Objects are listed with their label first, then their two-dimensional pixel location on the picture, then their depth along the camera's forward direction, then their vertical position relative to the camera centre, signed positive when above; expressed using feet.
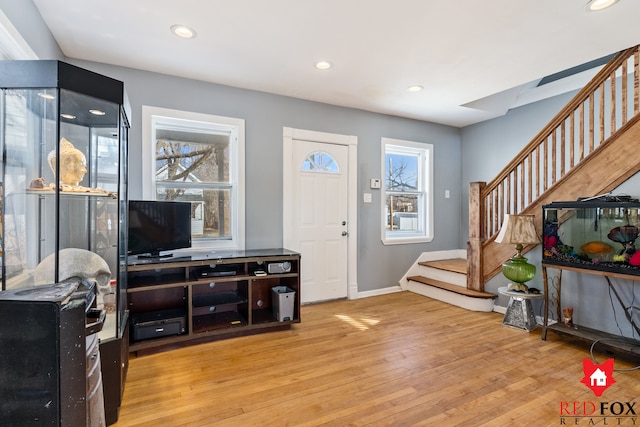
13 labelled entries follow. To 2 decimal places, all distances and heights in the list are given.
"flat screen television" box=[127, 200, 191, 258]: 8.88 -0.35
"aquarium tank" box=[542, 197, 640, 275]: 8.11 -0.54
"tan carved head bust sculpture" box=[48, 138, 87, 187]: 5.40 +0.91
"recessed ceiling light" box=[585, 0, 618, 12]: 6.81 +4.61
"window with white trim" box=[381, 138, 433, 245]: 15.58 +1.20
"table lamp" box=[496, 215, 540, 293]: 10.36 -0.81
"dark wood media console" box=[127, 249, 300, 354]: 8.78 -2.66
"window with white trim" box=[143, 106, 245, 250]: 10.53 +1.63
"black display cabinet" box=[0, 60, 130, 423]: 5.11 +0.59
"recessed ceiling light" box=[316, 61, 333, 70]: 9.71 +4.70
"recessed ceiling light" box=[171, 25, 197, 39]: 7.85 +4.65
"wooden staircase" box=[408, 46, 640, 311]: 9.21 +1.21
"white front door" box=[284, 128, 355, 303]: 12.86 -0.04
